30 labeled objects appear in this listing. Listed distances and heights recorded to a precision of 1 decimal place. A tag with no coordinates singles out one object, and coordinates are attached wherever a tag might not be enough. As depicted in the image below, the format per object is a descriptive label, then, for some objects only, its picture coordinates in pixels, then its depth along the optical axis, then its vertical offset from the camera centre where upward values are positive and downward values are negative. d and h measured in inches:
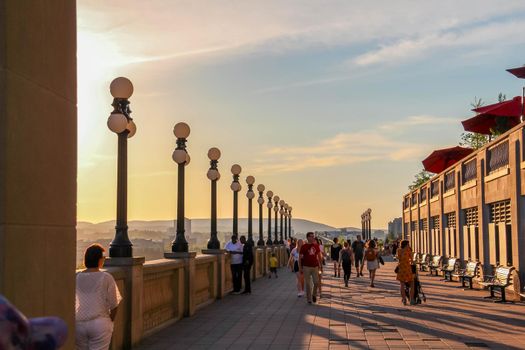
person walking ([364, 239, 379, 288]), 1079.6 -28.4
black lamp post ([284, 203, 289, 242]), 2705.2 +95.3
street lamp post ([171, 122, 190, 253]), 731.4 +65.6
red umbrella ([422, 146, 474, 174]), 1571.1 +156.7
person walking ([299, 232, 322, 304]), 841.5 -25.8
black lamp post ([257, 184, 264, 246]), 1665.1 +72.2
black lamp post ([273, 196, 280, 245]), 2112.5 +85.2
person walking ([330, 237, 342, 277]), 1317.7 -21.2
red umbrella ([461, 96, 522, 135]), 1220.9 +185.1
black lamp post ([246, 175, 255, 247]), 1420.2 +78.3
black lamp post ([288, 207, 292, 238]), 3050.2 +86.4
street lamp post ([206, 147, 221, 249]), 968.9 +61.6
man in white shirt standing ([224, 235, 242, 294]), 978.7 -30.7
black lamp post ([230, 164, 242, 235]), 1185.4 +72.6
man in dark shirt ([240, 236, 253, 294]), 979.3 -29.9
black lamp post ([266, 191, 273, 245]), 1894.7 +75.1
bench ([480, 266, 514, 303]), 805.9 -45.9
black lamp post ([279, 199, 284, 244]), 2381.9 +81.6
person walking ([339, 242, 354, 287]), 1138.7 -33.3
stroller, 805.2 -53.1
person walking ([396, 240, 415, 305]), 804.0 -31.4
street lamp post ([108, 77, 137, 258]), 511.2 +56.6
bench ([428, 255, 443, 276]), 1381.0 -48.6
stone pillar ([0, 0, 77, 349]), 194.9 +21.6
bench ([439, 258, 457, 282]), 1201.9 -48.6
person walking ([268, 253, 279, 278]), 1426.1 -47.8
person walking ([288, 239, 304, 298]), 921.0 -52.2
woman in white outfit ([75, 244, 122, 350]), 296.5 -24.6
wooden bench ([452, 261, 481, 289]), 1014.4 -45.8
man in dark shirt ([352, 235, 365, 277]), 1397.6 -22.6
